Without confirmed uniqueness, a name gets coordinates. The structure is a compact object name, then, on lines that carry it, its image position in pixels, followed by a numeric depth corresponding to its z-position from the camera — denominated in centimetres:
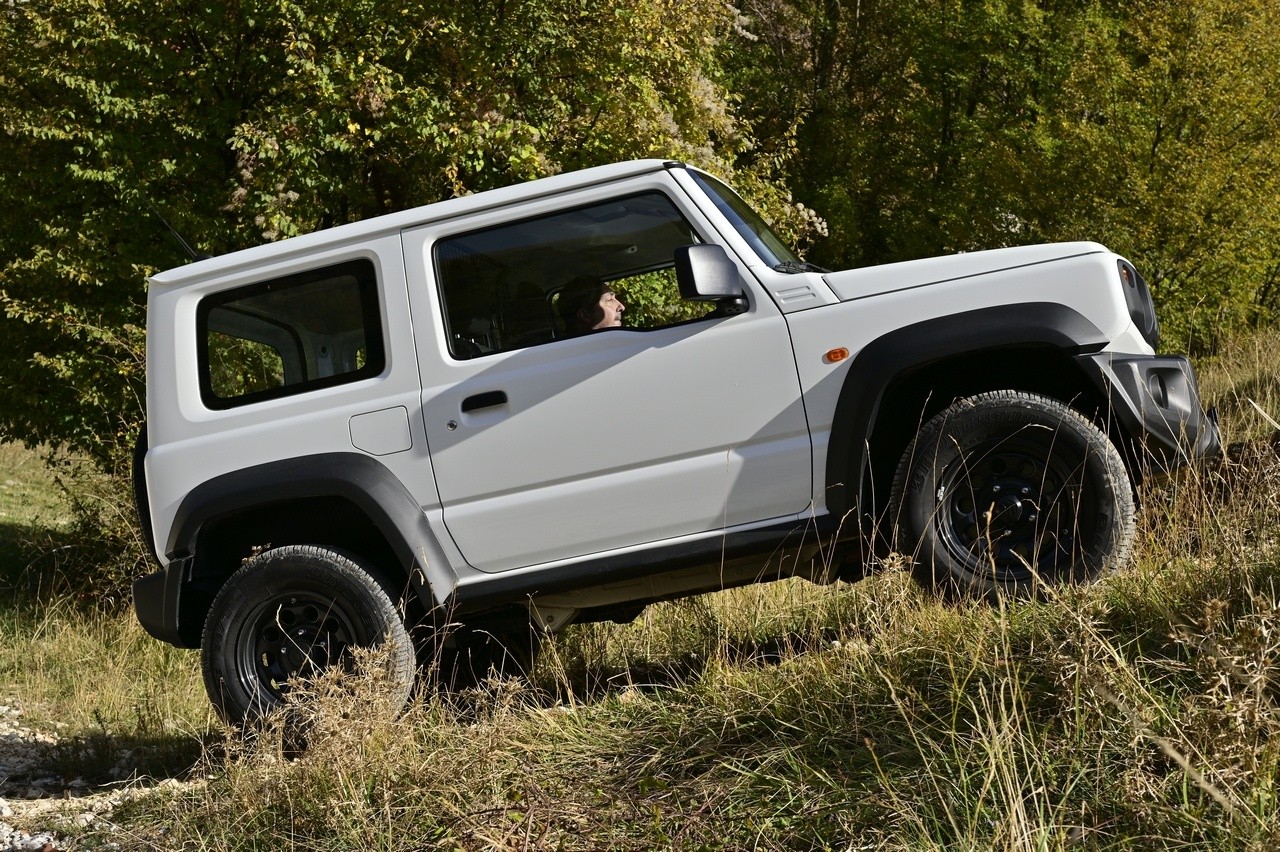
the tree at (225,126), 1099
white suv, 427
